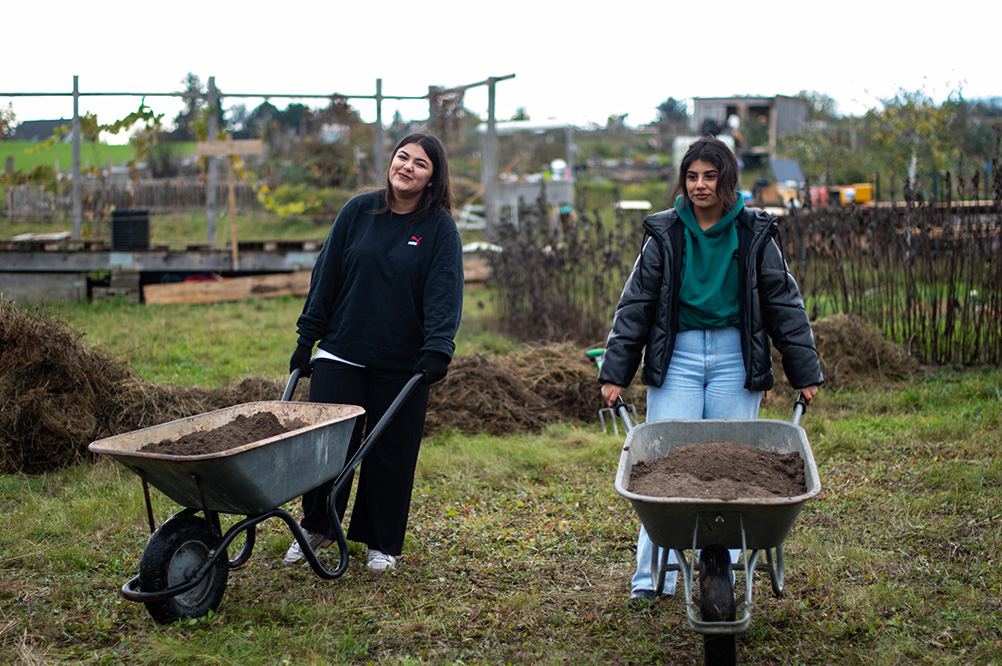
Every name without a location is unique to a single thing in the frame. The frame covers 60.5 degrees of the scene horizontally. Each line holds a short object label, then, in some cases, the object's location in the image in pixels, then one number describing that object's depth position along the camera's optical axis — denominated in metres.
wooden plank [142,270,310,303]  10.03
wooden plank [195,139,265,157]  10.02
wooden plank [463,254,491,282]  10.88
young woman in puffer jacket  2.85
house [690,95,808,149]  29.75
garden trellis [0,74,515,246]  10.41
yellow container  13.09
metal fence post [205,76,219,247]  10.44
